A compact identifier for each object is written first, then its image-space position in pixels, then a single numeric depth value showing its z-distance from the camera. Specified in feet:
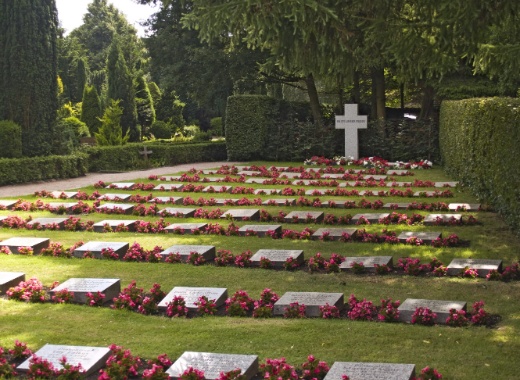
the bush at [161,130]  126.00
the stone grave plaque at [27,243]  31.12
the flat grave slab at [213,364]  15.89
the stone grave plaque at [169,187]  55.42
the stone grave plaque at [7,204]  44.94
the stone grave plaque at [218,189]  53.65
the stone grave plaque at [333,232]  33.35
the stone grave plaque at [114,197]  48.03
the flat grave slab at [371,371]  15.12
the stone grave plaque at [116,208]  43.14
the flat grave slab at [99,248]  30.04
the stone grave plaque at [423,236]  32.00
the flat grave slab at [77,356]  16.76
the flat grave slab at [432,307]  20.08
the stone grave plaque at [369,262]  26.96
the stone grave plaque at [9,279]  24.21
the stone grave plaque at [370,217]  38.19
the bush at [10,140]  62.99
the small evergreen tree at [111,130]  87.40
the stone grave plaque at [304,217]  38.65
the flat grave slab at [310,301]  21.09
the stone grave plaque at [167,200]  47.78
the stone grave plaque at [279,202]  45.85
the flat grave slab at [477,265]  25.59
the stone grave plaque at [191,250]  29.01
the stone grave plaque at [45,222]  37.91
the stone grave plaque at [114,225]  36.65
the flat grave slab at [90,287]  22.98
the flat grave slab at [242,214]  39.86
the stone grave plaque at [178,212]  41.41
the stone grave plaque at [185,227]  35.83
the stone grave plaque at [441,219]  36.86
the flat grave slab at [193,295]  22.02
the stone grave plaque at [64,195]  50.27
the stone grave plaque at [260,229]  34.71
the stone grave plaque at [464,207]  41.01
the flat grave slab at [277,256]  28.02
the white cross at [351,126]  82.58
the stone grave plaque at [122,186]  56.08
